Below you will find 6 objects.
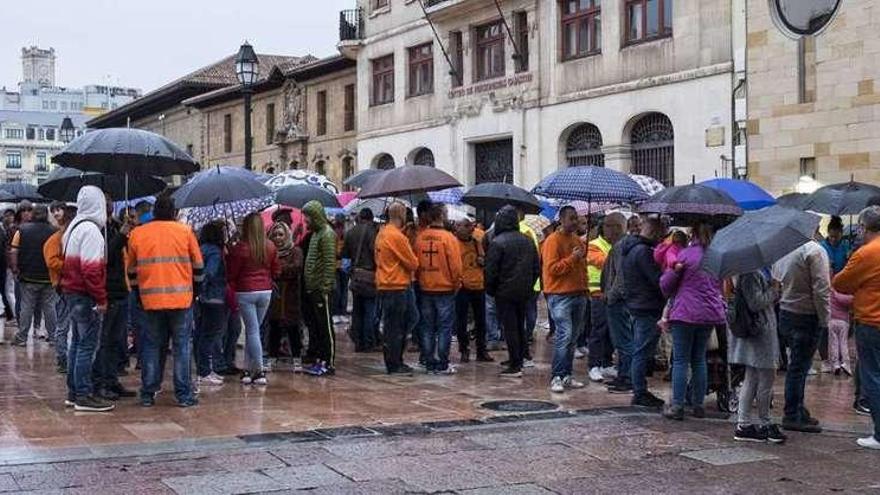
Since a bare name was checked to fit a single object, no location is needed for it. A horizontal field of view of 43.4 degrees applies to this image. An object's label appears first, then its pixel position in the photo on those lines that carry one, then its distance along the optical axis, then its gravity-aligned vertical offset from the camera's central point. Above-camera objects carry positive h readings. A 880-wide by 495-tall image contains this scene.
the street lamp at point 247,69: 20.61 +3.33
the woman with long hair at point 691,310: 8.95 -0.52
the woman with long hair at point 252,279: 10.88 -0.31
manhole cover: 9.71 -1.42
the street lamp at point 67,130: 39.97 +4.36
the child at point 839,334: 12.23 -1.00
